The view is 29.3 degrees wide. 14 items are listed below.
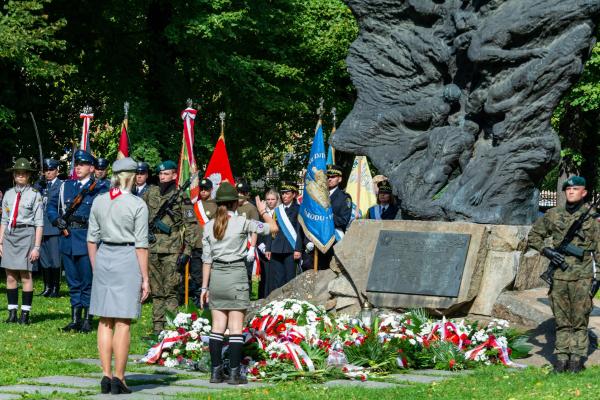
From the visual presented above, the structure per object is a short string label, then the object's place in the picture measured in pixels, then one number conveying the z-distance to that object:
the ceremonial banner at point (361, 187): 21.86
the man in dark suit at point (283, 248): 17.20
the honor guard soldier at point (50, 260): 19.58
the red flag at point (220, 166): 19.53
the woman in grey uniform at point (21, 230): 15.02
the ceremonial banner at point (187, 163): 18.53
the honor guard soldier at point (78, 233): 14.39
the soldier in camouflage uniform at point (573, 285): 11.08
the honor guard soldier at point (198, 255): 18.27
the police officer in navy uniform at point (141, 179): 14.91
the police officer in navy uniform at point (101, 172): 14.84
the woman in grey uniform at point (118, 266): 9.48
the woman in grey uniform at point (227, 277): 10.41
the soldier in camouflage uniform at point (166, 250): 13.70
